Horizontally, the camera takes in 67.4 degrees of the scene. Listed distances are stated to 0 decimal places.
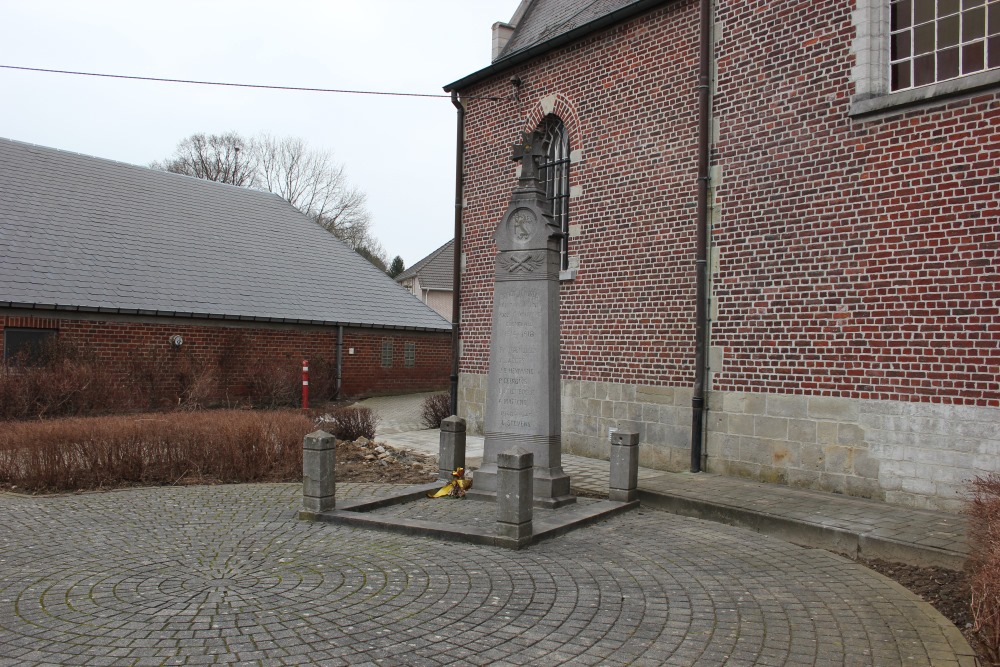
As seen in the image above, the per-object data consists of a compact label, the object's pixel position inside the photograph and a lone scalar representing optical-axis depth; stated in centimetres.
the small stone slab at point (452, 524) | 651
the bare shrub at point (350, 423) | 1248
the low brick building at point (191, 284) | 1750
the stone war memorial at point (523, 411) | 744
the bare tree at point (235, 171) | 4634
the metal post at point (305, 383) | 1819
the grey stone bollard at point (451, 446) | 880
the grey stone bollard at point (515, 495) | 631
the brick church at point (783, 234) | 747
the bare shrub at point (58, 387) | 1338
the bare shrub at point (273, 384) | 1891
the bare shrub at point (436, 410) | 1587
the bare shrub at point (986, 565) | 354
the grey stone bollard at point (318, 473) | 734
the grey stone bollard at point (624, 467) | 806
